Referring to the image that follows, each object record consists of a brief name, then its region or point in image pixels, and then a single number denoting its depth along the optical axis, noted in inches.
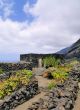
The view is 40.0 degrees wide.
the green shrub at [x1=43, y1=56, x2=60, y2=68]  569.2
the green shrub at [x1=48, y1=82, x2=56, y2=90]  345.1
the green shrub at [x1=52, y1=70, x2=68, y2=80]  396.3
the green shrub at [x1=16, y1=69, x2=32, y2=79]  389.0
